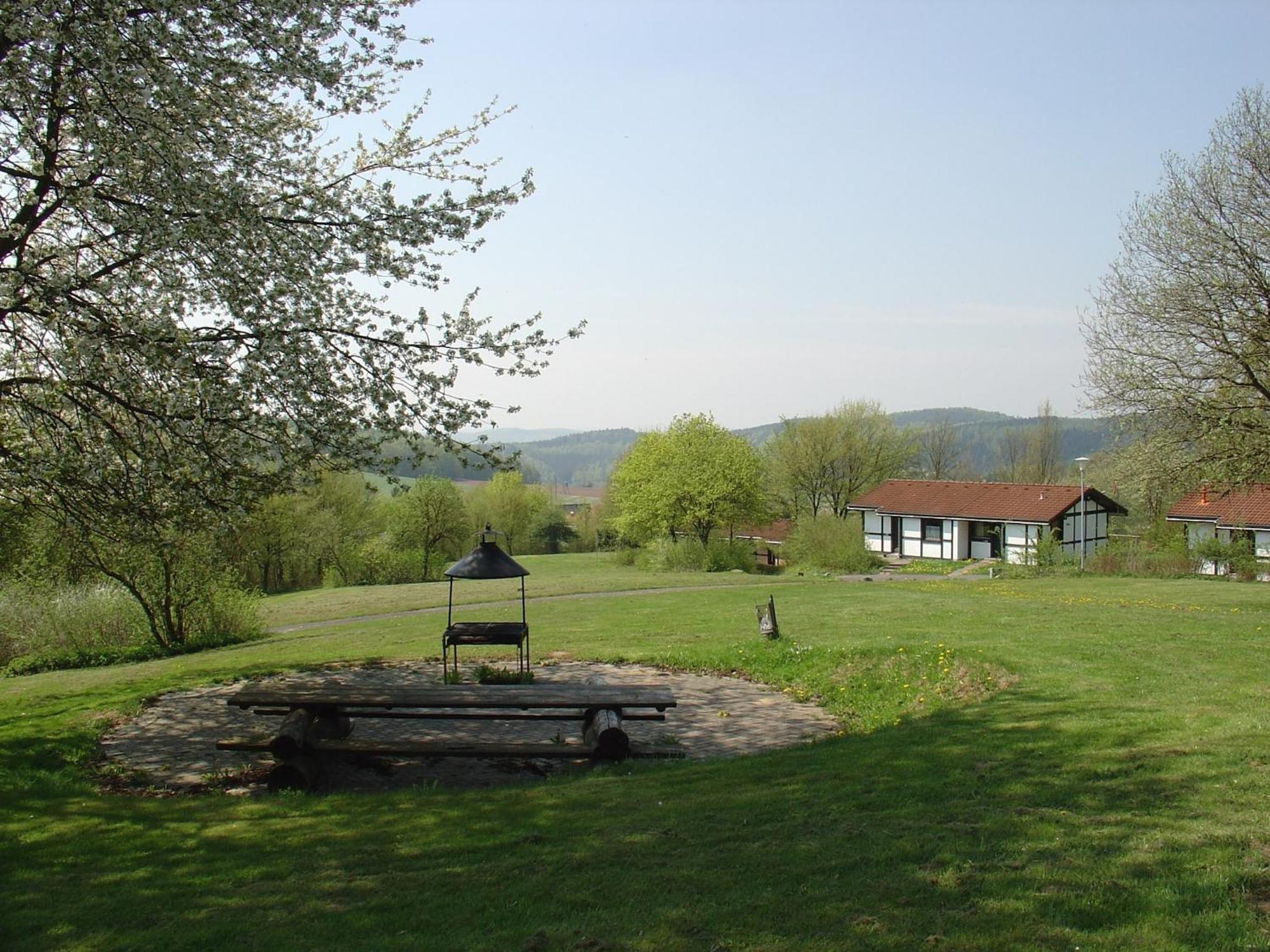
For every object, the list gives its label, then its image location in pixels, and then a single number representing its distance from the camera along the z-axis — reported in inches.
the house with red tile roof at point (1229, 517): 1758.1
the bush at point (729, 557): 1870.1
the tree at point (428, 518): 2454.5
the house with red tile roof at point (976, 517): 2172.7
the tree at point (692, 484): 2049.7
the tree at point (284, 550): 1170.6
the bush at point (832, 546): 1765.5
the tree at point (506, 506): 2989.7
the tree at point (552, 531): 3250.5
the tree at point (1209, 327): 679.1
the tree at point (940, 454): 3348.9
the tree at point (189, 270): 323.0
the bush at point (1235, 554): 1392.7
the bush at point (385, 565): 2166.6
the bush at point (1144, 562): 1411.2
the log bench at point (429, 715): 332.2
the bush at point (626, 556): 2422.5
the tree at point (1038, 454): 3201.3
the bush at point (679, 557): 1859.0
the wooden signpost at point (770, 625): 603.5
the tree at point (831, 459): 2691.9
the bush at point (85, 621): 877.8
